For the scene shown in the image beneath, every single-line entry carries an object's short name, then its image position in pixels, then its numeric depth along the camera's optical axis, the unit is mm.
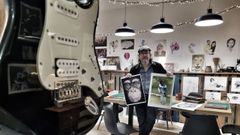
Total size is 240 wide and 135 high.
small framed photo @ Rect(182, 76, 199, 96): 4558
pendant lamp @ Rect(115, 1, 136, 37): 3809
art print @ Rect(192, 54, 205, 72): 4793
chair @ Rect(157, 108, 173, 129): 4629
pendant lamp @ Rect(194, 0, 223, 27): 2717
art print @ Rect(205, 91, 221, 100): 4387
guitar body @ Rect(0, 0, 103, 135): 897
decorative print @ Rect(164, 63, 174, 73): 5102
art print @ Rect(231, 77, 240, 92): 4152
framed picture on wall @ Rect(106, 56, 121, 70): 5798
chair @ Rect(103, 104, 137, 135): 2400
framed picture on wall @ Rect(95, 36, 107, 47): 6035
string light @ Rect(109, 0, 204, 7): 4695
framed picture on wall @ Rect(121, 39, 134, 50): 5598
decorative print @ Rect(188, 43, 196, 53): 4879
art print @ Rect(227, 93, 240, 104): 4184
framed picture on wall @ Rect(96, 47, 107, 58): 6082
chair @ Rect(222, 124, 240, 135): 2461
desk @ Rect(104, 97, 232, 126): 2316
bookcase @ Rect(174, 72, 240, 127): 4176
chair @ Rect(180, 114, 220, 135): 1948
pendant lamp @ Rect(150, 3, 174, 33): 3305
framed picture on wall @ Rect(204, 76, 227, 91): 4296
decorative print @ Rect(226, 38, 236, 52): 4469
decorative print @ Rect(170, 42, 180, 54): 5046
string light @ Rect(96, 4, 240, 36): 4404
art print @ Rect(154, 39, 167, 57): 5203
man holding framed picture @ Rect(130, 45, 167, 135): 2703
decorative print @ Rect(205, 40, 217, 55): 4664
